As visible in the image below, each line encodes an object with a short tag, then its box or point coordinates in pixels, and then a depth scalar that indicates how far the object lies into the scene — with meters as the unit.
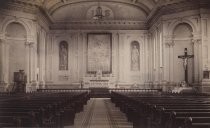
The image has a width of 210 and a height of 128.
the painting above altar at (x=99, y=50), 39.31
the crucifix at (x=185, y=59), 27.63
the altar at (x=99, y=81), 37.25
